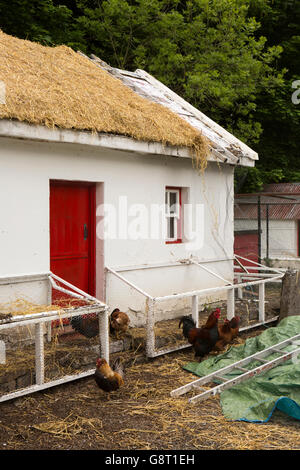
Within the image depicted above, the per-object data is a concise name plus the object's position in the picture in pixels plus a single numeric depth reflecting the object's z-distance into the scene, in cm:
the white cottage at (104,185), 651
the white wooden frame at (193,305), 685
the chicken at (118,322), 706
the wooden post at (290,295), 891
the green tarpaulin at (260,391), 521
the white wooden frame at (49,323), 536
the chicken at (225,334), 714
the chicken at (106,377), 564
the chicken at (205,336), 694
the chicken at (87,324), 661
